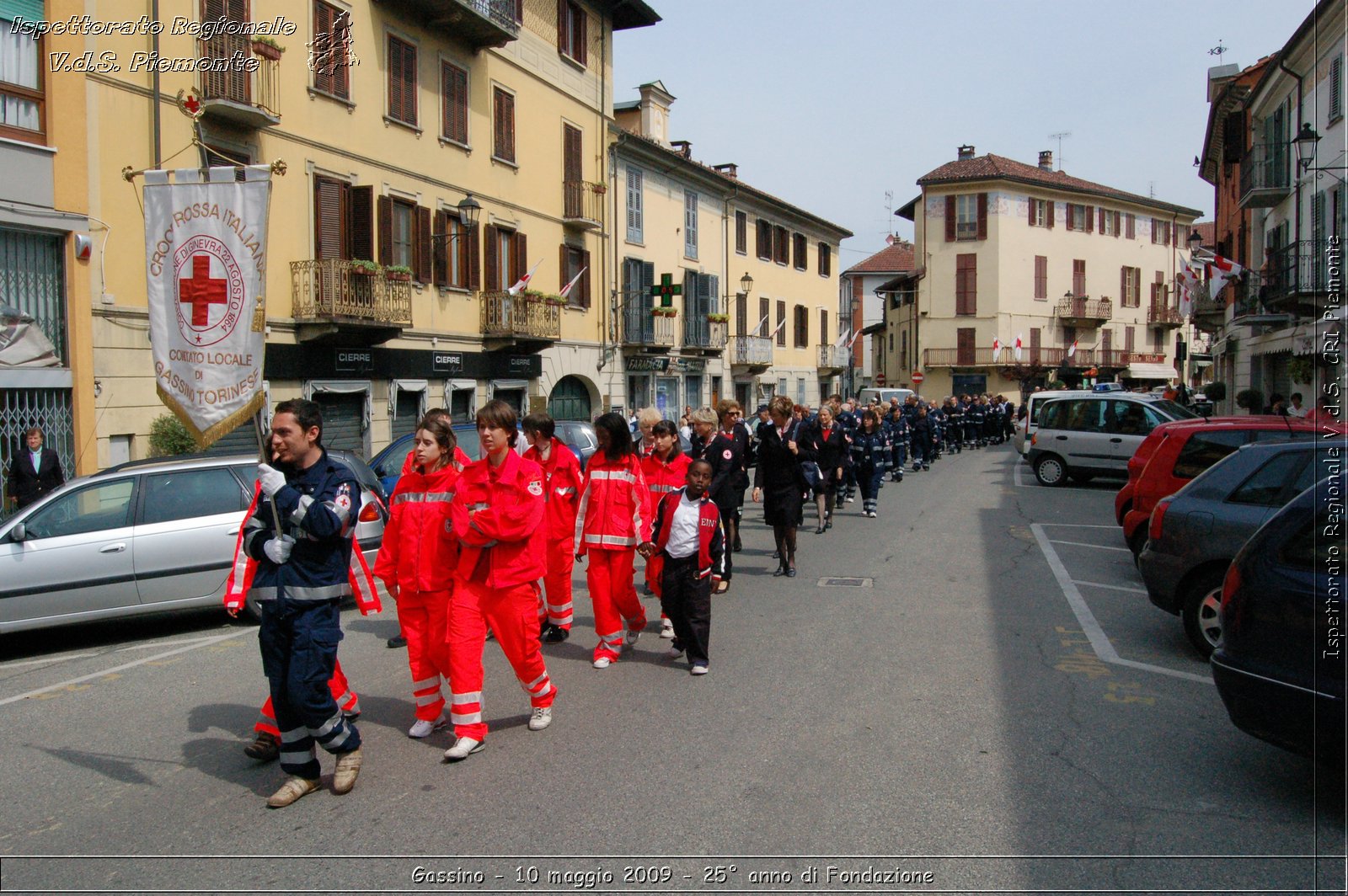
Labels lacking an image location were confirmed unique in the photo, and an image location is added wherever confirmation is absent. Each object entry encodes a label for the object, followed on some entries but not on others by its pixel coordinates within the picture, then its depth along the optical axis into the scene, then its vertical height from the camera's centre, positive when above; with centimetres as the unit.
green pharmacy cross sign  3012 +349
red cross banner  559 +59
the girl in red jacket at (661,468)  785 -46
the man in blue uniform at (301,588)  464 -81
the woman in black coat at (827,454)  1434 -66
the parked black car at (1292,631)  426 -99
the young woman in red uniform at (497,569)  530 -86
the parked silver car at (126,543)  810 -108
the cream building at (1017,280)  5769 +738
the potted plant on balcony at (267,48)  1708 +614
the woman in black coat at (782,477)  1073 -73
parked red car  1027 -51
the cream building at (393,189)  1570 +449
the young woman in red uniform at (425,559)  562 -84
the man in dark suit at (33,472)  1270 -75
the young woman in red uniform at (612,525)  723 -83
